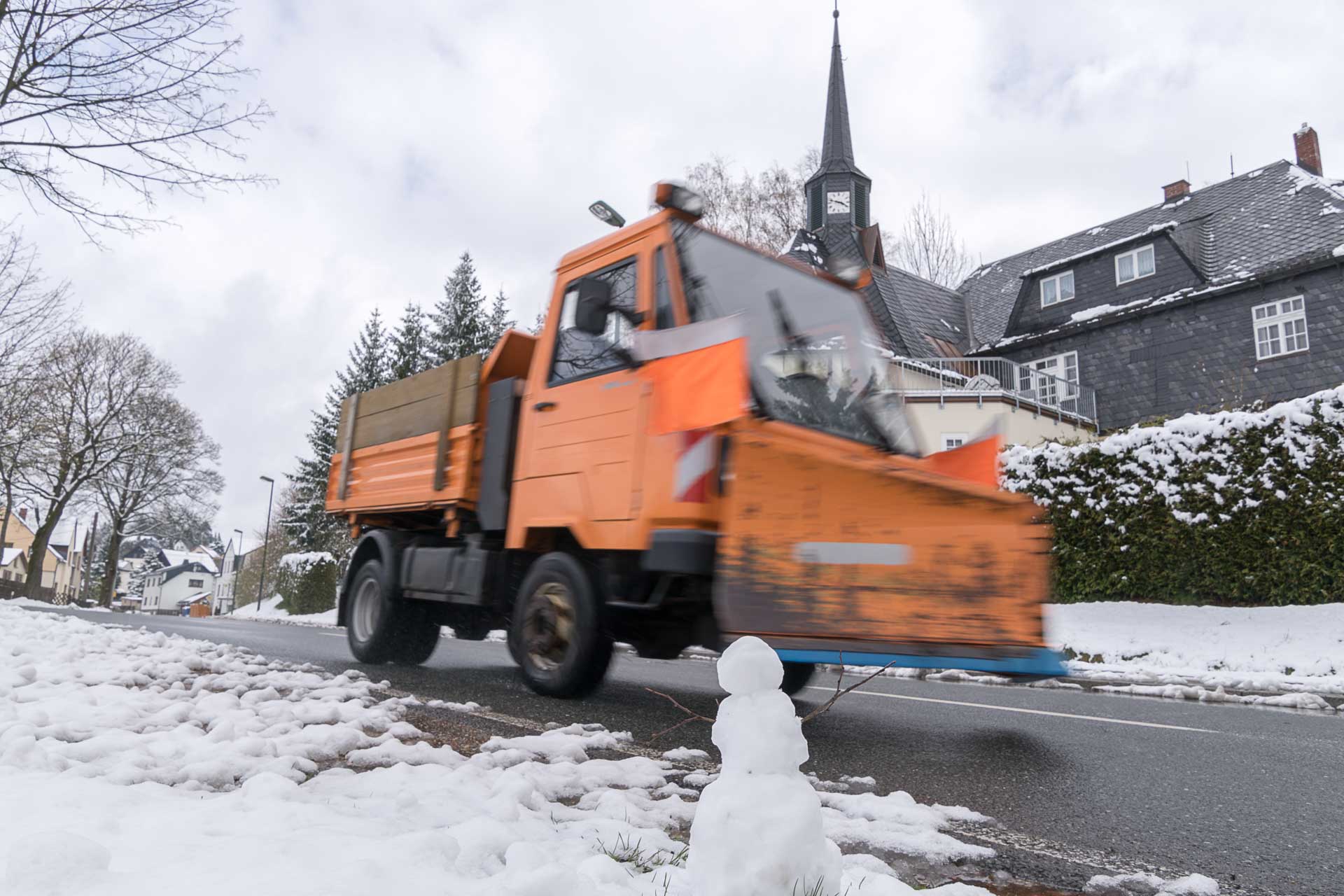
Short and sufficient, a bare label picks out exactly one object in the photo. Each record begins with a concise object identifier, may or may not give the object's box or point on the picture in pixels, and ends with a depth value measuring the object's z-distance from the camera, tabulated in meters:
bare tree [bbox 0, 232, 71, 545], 15.70
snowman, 1.34
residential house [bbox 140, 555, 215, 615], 99.75
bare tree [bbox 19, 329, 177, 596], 35.06
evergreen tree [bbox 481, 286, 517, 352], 35.59
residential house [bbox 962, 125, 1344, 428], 20.95
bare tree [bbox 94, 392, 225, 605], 37.59
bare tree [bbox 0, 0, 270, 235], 7.07
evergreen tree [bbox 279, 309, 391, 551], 35.47
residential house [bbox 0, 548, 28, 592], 83.81
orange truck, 3.67
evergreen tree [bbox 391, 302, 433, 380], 36.03
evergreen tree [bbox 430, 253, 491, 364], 34.81
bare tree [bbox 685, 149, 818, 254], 31.67
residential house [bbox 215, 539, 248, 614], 60.12
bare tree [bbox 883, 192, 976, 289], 36.25
